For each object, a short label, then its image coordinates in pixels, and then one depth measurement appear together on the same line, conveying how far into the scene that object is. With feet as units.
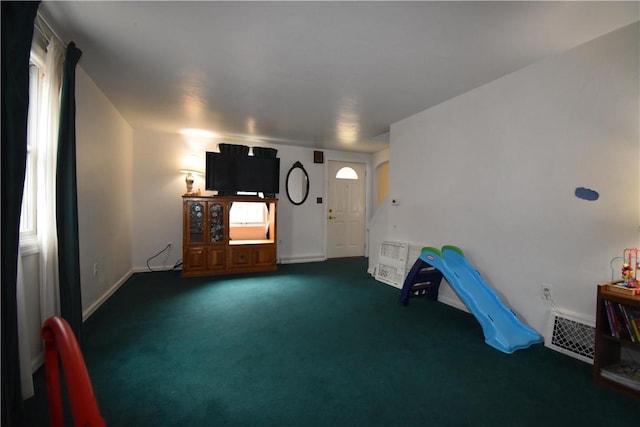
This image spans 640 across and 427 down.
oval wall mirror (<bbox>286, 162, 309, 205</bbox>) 19.04
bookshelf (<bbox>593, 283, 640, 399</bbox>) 5.97
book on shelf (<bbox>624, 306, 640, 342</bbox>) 6.00
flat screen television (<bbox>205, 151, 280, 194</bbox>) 16.05
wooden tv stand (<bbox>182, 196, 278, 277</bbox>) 15.12
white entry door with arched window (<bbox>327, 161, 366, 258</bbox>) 20.39
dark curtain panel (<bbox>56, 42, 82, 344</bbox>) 6.86
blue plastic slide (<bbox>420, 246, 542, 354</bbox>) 7.88
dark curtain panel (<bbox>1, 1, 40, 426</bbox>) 4.71
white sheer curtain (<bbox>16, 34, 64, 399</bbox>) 6.56
